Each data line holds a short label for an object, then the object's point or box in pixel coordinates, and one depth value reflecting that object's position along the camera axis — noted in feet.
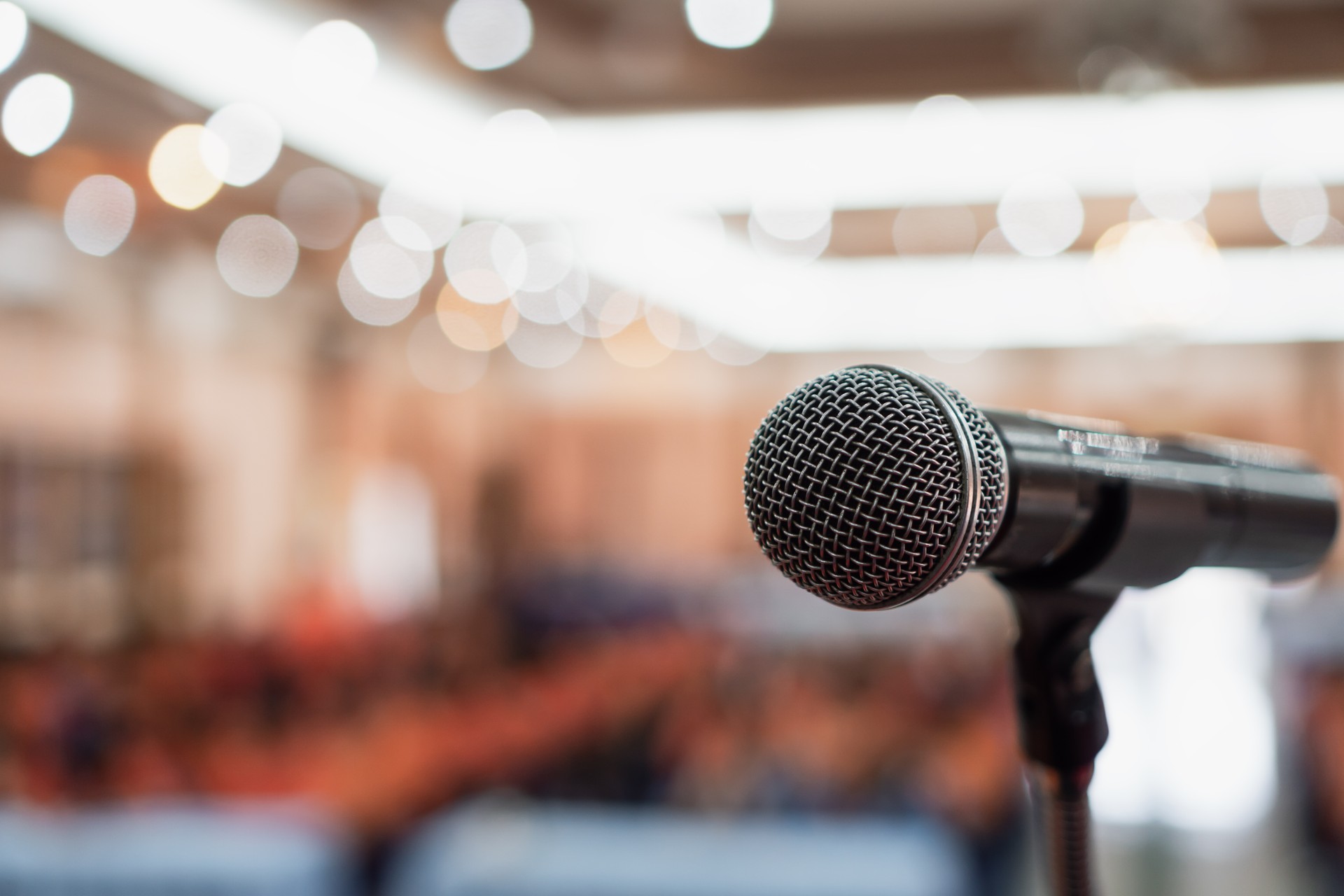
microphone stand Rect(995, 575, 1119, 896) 2.55
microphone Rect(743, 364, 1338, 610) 2.08
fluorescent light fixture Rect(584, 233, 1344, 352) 29.73
